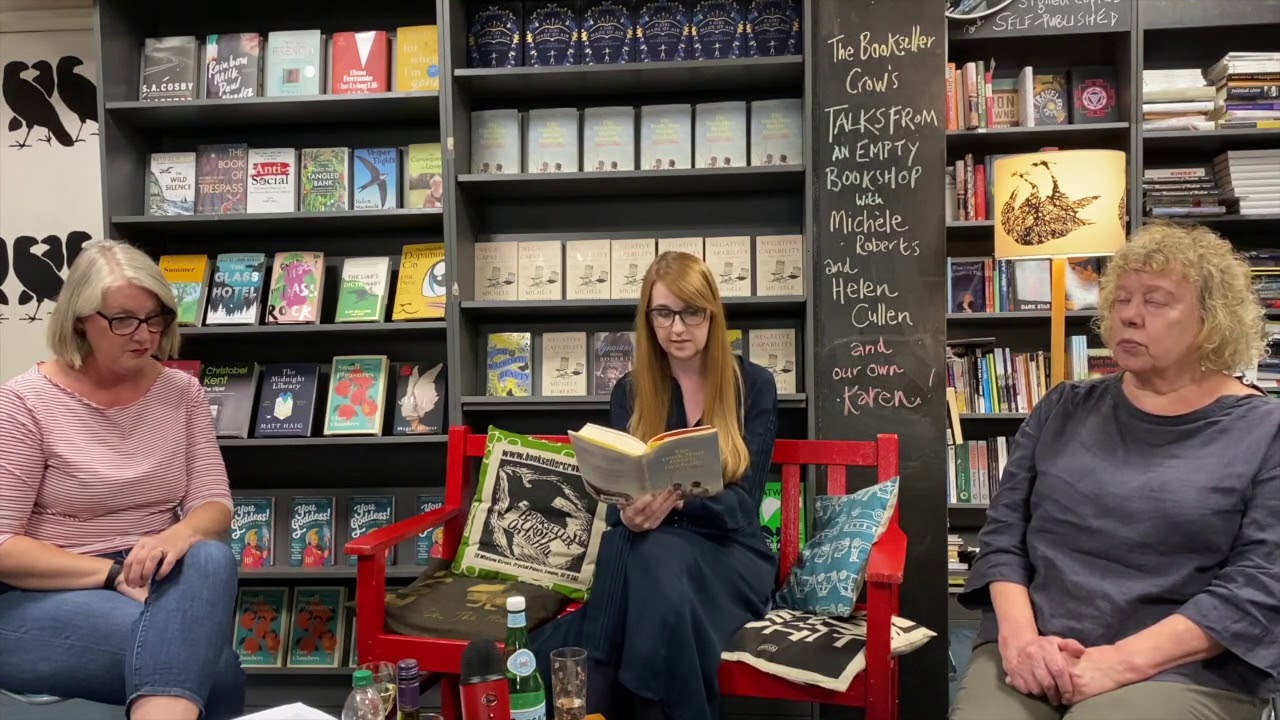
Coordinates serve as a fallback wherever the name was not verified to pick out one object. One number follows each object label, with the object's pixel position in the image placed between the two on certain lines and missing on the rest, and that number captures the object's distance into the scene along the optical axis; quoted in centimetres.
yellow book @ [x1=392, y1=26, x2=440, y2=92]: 290
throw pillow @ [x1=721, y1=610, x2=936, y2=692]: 169
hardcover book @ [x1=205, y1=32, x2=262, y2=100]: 296
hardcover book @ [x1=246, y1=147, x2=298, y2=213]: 302
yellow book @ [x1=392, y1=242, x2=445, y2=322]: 292
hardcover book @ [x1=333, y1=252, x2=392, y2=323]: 294
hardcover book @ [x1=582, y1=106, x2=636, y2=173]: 291
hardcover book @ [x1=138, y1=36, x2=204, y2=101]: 298
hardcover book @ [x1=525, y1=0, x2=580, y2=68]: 286
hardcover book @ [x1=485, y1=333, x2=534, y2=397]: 296
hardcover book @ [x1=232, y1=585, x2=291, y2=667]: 296
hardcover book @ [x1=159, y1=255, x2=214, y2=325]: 296
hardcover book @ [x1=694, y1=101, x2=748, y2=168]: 284
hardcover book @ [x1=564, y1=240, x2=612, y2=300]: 293
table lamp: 204
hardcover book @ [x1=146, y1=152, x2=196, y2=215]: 304
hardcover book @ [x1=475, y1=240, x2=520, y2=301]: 296
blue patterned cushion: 191
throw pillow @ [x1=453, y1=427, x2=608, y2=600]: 222
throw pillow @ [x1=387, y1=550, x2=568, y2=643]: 194
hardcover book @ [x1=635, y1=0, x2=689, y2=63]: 283
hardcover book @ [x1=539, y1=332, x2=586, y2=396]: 297
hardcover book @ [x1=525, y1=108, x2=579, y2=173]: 293
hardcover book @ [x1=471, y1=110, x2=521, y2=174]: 293
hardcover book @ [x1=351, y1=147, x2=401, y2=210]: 299
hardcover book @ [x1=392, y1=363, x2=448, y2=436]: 292
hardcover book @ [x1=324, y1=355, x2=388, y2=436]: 291
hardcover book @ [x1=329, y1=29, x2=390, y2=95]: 293
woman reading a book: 173
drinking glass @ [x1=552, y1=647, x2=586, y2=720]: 131
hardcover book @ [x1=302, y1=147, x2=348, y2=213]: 301
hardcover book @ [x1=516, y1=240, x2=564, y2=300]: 294
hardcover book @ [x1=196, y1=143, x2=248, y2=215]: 303
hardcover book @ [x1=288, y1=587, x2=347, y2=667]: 294
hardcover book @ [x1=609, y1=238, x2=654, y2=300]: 292
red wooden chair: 168
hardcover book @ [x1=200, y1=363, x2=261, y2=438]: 296
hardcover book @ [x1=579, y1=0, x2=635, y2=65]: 285
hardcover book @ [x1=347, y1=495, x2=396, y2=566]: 303
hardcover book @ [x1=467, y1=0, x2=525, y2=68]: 287
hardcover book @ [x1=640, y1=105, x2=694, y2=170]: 287
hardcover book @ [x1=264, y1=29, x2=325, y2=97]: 295
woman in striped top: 156
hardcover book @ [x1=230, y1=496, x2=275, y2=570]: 301
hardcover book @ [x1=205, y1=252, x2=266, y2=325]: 296
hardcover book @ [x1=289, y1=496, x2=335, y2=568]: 302
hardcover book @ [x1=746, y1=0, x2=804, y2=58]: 278
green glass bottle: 127
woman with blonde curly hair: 138
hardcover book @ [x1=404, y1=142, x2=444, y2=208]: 296
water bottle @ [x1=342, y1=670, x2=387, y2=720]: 121
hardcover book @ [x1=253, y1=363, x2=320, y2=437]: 295
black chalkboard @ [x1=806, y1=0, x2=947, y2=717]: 224
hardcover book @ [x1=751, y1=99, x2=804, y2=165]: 282
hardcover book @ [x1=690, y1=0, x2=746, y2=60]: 279
